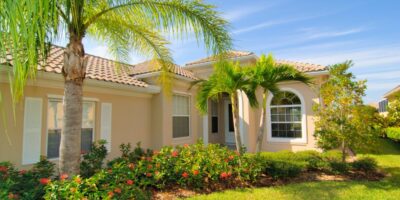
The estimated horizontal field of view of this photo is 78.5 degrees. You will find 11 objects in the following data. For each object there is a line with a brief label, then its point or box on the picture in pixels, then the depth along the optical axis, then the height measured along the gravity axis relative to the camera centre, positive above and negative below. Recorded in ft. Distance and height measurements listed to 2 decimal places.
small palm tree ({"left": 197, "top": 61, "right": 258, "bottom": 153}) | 26.61 +3.68
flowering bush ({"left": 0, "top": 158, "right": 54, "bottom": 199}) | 15.76 -4.56
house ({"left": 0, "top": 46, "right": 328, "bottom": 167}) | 26.30 +0.86
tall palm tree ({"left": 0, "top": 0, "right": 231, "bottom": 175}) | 18.10 +7.45
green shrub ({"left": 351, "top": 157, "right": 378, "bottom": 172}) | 30.09 -5.57
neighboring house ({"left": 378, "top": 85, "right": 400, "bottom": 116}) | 80.68 +9.59
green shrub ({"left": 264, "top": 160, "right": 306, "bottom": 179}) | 26.71 -5.49
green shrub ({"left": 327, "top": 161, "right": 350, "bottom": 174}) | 28.91 -5.65
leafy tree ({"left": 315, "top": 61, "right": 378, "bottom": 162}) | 28.48 +0.43
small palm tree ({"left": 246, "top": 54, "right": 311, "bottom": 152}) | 27.09 +5.02
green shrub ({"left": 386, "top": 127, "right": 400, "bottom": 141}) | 59.82 -3.48
